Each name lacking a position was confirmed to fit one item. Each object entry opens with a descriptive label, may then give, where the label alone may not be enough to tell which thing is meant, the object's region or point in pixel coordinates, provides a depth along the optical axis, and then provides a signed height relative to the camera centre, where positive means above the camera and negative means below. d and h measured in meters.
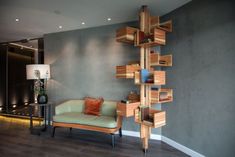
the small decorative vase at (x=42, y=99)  4.14 -0.53
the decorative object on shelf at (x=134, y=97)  3.38 -0.40
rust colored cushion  3.82 -0.66
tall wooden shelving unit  2.89 +0.24
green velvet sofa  3.29 -0.86
